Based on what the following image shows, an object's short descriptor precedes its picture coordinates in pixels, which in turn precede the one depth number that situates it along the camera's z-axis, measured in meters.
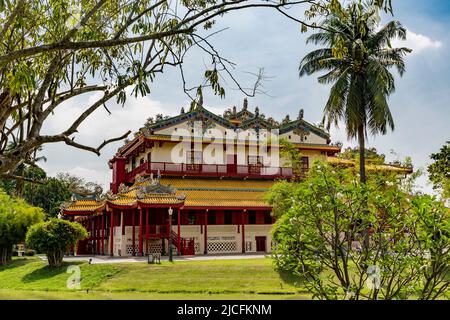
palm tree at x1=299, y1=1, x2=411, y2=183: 25.20
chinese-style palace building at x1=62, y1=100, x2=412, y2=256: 29.66
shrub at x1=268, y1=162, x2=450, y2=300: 7.59
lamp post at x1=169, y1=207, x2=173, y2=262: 24.03
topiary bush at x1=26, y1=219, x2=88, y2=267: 22.27
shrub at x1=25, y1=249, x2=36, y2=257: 35.10
